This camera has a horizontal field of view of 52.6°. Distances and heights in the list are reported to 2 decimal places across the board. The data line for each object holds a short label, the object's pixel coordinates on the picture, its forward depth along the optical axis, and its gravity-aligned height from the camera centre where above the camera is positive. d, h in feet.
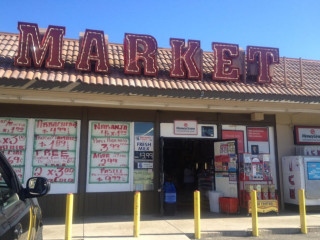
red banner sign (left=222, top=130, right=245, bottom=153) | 35.69 +3.15
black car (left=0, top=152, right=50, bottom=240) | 9.25 -1.14
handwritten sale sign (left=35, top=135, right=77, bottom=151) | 31.17 +2.18
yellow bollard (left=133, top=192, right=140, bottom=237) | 21.58 -3.47
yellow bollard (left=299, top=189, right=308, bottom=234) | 24.48 -3.79
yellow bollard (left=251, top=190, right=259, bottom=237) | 23.35 -3.73
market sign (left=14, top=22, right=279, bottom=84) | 29.78 +10.87
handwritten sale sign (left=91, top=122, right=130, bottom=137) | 32.48 +3.56
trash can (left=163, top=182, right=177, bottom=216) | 31.32 -3.50
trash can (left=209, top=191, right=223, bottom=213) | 33.42 -3.71
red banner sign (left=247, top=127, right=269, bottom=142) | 36.27 +3.41
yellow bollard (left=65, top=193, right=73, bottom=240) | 19.70 -3.16
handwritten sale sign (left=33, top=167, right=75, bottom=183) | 30.78 -0.78
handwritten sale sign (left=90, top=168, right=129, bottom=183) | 31.78 -1.00
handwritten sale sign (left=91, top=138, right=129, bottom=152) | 32.30 +2.00
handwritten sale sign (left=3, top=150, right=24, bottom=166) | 30.32 +0.74
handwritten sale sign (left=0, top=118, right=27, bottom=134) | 30.66 +3.68
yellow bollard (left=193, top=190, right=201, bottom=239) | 22.44 -3.62
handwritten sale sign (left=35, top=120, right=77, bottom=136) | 31.37 +3.64
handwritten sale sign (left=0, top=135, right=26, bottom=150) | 30.37 +2.14
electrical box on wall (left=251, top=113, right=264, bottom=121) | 35.76 +5.31
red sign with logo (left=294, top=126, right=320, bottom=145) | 37.52 +3.42
